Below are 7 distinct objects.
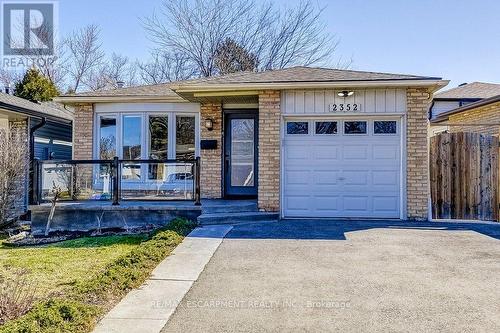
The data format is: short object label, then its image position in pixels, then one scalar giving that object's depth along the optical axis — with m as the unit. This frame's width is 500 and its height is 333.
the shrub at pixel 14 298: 3.68
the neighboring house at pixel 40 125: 12.33
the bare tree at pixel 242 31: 23.64
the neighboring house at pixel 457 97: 15.92
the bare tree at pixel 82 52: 28.91
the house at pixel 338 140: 9.12
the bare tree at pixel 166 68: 25.06
